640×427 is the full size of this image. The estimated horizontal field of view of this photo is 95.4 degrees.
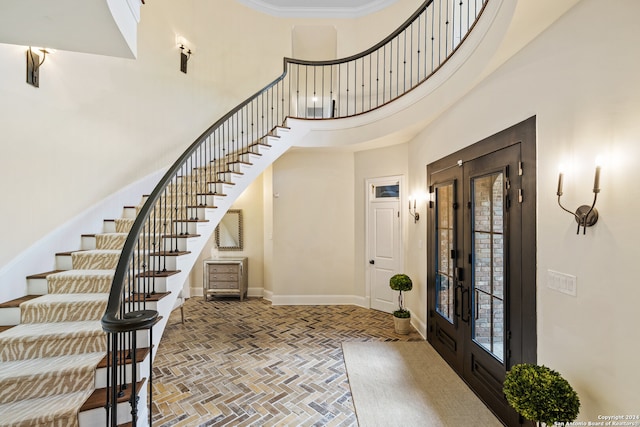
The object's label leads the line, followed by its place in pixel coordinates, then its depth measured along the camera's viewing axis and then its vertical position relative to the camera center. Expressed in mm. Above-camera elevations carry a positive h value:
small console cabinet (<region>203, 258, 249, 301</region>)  6004 -1293
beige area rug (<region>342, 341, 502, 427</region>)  2465 -1737
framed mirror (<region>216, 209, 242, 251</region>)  6406 -405
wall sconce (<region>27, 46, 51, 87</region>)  2709 +1396
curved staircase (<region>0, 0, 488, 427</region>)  1781 -730
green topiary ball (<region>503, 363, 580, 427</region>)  1563 -1002
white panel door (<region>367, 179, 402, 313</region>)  5082 -548
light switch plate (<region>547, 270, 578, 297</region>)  1751 -426
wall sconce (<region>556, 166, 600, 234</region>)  1548 +15
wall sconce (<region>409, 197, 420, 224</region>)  4332 +10
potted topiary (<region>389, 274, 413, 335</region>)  4246 -1457
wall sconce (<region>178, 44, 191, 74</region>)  4834 +2645
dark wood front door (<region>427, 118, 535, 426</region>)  2201 -481
